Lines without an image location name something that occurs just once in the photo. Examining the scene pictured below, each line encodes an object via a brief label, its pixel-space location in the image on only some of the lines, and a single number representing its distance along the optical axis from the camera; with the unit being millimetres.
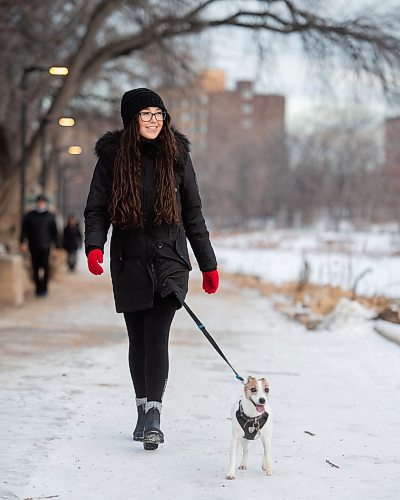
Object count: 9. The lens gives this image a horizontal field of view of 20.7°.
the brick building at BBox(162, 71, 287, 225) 104500
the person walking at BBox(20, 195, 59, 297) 17469
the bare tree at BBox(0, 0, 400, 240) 21953
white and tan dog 5184
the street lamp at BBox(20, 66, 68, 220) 20089
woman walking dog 5895
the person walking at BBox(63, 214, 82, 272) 28641
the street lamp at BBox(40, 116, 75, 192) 20969
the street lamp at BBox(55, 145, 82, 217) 48159
